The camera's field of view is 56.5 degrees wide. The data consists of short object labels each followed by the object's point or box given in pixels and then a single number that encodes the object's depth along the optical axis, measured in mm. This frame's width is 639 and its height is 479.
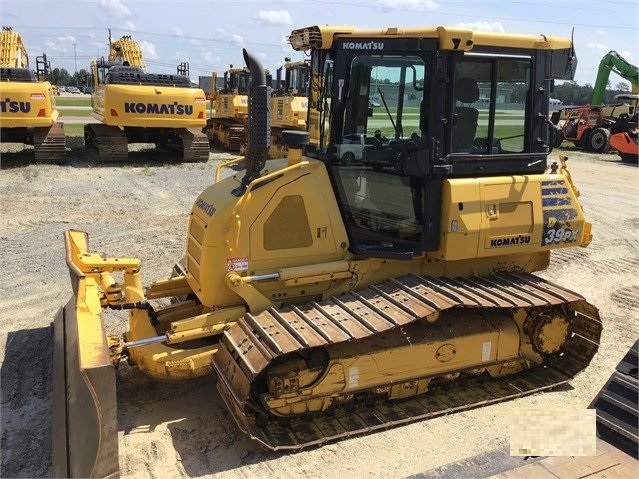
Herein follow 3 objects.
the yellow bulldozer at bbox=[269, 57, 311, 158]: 16188
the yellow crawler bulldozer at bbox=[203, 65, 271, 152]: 18734
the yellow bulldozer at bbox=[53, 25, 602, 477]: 4203
